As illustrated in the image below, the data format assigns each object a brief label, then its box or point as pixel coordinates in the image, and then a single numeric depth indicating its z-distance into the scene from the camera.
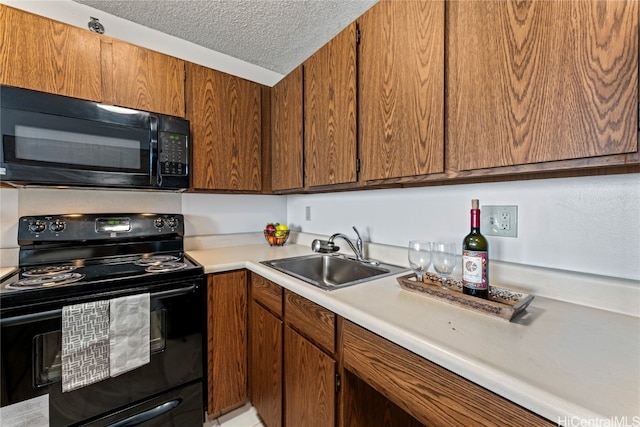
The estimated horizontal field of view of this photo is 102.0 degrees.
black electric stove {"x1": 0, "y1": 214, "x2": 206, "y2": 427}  1.00
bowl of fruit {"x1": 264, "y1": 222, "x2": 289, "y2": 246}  2.13
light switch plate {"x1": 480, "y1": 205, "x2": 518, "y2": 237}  1.04
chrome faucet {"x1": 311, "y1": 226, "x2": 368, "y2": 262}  1.55
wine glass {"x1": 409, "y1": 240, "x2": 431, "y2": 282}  1.06
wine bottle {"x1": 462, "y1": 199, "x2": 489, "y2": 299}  0.85
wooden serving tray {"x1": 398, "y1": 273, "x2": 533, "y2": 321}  0.75
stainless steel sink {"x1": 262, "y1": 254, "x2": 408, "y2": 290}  1.43
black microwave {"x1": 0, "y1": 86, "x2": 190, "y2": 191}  1.19
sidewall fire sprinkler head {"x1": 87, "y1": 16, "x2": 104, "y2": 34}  1.58
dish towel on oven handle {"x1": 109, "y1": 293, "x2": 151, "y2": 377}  1.12
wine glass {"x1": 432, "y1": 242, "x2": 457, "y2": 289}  1.02
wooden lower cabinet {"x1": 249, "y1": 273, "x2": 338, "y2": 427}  0.96
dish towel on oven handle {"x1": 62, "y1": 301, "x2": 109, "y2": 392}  1.04
